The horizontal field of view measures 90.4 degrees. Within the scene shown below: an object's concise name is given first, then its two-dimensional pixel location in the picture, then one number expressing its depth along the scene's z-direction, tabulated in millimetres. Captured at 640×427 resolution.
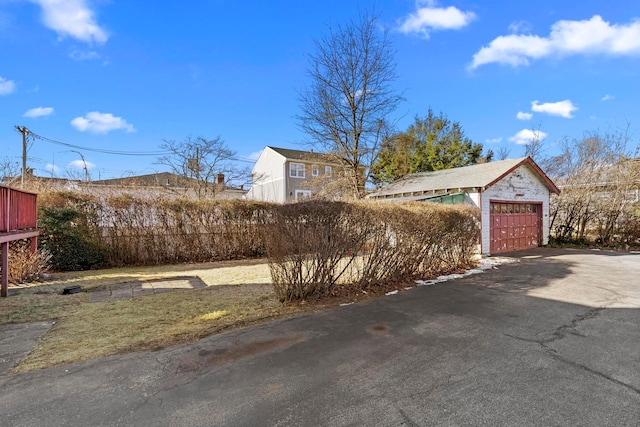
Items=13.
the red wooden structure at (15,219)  6422
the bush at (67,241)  9500
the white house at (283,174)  30516
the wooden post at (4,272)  6406
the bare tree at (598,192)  15531
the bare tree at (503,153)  31583
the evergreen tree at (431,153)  26078
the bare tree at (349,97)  19203
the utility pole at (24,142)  18780
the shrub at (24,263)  7848
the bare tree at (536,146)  24638
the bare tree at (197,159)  24781
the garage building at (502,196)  13219
